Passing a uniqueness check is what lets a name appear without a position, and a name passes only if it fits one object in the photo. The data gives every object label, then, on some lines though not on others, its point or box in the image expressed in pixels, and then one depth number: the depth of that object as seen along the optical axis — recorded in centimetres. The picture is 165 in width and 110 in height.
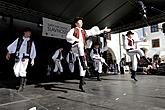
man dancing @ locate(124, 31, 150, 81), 622
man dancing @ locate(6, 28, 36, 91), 455
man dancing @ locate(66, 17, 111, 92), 416
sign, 727
